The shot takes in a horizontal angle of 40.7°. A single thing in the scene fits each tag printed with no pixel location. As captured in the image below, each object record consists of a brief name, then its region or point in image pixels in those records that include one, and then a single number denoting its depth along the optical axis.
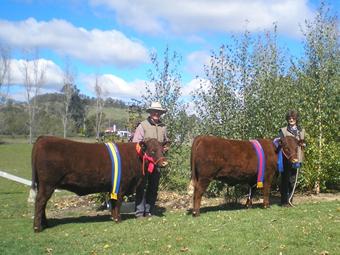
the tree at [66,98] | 69.56
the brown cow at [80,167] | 8.71
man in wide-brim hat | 9.76
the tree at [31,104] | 68.23
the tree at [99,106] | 73.99
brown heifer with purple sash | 9.56
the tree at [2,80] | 61.09
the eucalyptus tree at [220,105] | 13.25
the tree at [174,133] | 13.79
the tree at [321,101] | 12.84
